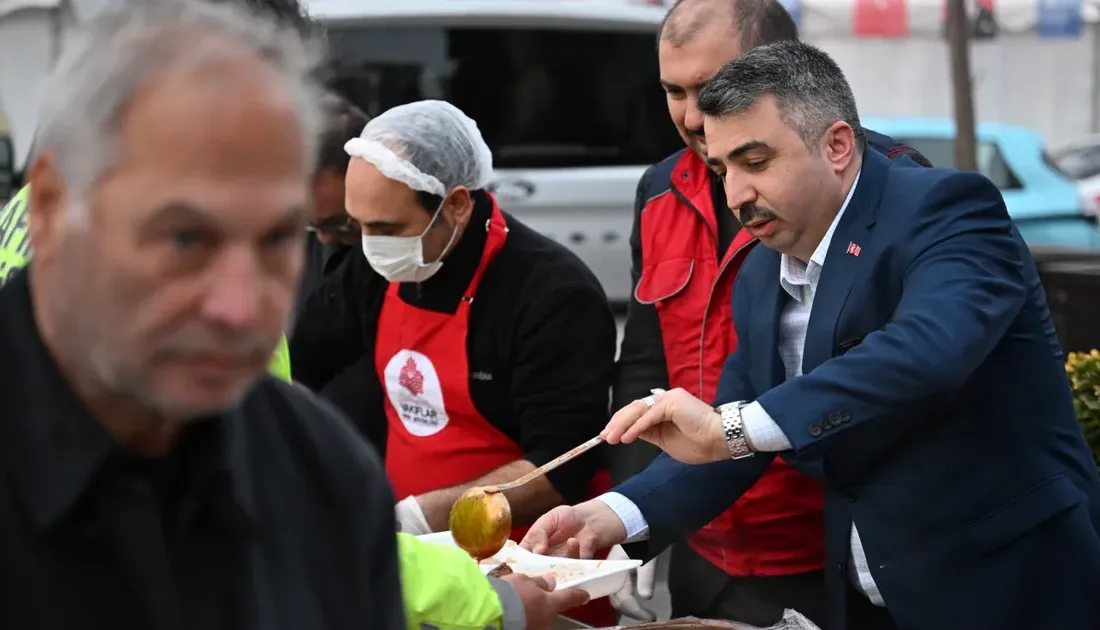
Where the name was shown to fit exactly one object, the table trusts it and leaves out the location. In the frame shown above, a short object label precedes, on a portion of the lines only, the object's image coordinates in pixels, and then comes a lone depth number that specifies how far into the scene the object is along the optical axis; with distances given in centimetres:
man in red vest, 300
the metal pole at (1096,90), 1789
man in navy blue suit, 244
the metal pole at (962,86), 889
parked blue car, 919
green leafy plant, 396
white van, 895
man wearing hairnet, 328
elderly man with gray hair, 108
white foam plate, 250
